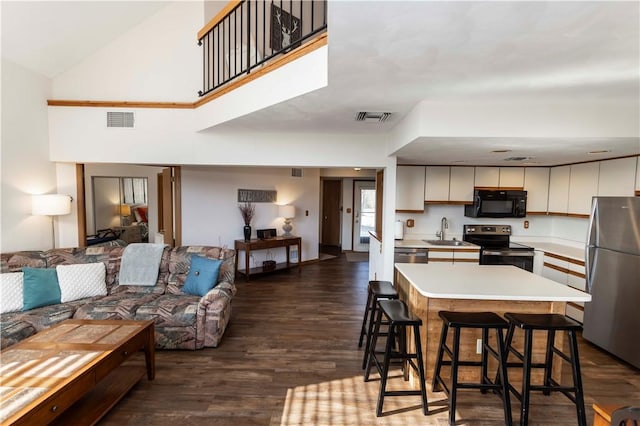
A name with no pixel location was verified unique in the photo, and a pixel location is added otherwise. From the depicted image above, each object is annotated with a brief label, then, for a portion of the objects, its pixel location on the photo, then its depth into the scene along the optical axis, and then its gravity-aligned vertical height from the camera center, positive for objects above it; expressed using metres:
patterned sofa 2.81 -1.09
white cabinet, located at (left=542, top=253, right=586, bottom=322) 3.62 -0.91
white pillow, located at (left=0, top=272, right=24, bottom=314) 2.85 -0.92
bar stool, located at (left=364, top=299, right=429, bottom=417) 2.20 -1.11
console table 5.51 -0.91
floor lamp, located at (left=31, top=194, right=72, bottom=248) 3.52 -0.12
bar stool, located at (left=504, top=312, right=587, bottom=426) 2.04 -1.03
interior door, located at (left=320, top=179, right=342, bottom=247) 8.84 -0.35
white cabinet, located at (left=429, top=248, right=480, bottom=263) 4.44 -0.79
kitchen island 2.26 -0.70
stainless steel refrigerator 2.86 -0.73
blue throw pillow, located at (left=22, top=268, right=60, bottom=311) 2.96 -0.92
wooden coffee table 1.64 -1.08
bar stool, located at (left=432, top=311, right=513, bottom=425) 2.07 -1.06
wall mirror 7.61 -0.33
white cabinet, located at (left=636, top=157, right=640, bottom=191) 3.42 +0.32
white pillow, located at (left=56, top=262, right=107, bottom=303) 3.20 -0.91
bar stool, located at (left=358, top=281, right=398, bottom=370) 2.77 -0.88
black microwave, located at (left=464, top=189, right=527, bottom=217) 4.75 -0.03
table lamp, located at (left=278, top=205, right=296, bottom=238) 6.12 -0.30
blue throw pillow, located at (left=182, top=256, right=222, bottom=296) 3.40 -0.89
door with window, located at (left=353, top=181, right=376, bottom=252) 8.48 -0.35
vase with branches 5.74 -0.34
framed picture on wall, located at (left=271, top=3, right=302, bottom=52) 4.90 +2.77
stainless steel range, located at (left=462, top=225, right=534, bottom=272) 4.45 -0.69
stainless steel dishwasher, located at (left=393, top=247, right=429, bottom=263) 4.39 -0.78
